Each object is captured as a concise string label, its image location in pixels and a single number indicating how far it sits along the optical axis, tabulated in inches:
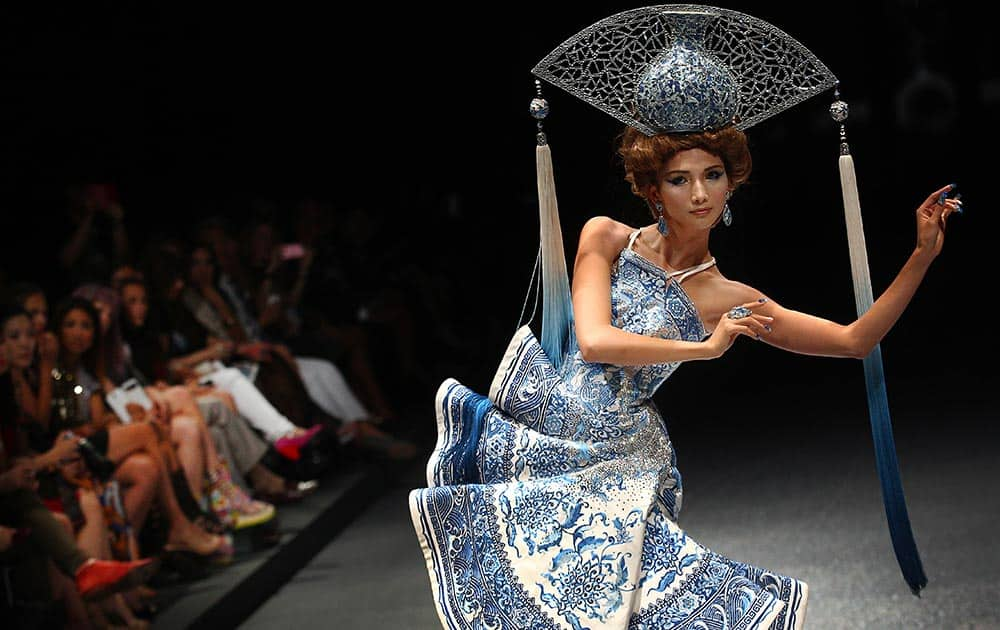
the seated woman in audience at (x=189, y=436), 382.9
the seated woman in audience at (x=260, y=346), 466.6
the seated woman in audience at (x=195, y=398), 409.7
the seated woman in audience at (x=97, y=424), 352.8
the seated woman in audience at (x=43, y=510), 316.5
